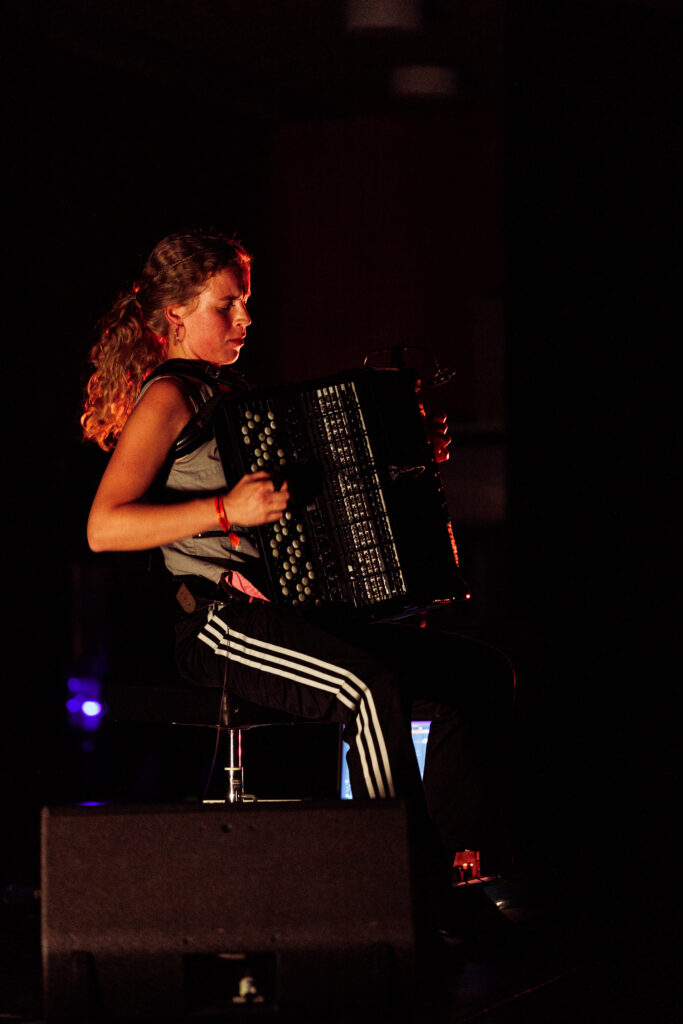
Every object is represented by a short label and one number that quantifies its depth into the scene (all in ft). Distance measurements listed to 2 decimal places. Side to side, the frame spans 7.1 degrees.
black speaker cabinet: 29.84
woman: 30.69
